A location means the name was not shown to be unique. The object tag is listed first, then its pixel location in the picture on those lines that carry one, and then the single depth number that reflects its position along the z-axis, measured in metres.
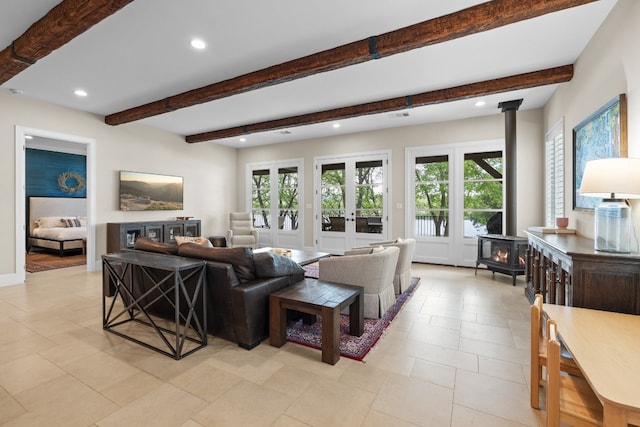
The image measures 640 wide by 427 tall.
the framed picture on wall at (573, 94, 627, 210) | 2.38
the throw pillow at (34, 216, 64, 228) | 7.65
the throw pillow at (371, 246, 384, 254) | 3.24
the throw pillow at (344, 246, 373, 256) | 3.37
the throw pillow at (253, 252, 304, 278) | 2.74
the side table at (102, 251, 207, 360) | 2.43
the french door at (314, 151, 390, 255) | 6.60
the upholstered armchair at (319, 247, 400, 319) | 3.08
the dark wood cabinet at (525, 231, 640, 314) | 1.87
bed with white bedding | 6.92
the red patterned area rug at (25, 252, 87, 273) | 5.71
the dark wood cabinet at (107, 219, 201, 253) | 5.50
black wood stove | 4.45
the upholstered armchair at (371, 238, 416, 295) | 3.93
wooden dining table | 1.00
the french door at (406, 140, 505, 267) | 5.55
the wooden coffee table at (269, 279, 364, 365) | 2.29
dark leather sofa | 2.49
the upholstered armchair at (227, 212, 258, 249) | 7.23
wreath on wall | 8.28
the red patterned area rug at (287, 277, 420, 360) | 2.50
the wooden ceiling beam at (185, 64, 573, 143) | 3.67
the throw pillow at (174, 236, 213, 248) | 3.41
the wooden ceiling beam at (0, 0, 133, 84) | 2.28
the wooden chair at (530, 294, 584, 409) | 1.72
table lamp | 1.92
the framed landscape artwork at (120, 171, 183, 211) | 5.96
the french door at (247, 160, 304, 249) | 7.70
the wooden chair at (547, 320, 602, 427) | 1.29
